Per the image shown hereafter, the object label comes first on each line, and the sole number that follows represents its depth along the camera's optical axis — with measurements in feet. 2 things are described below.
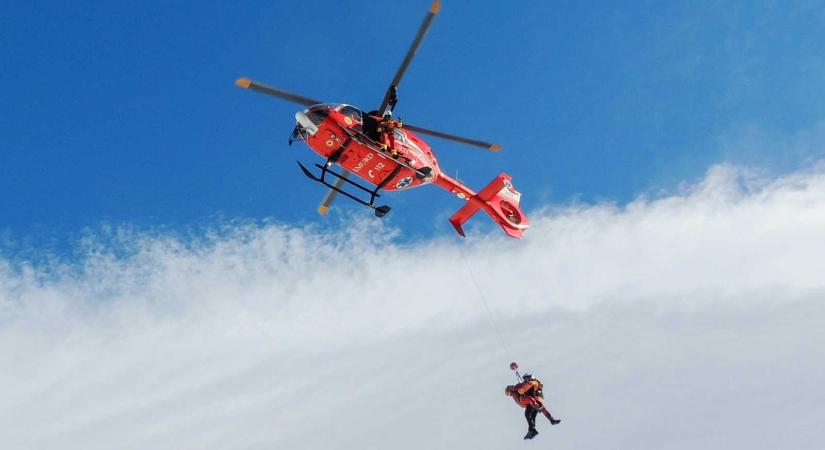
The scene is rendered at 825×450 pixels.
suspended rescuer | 92.38
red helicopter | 84.07
